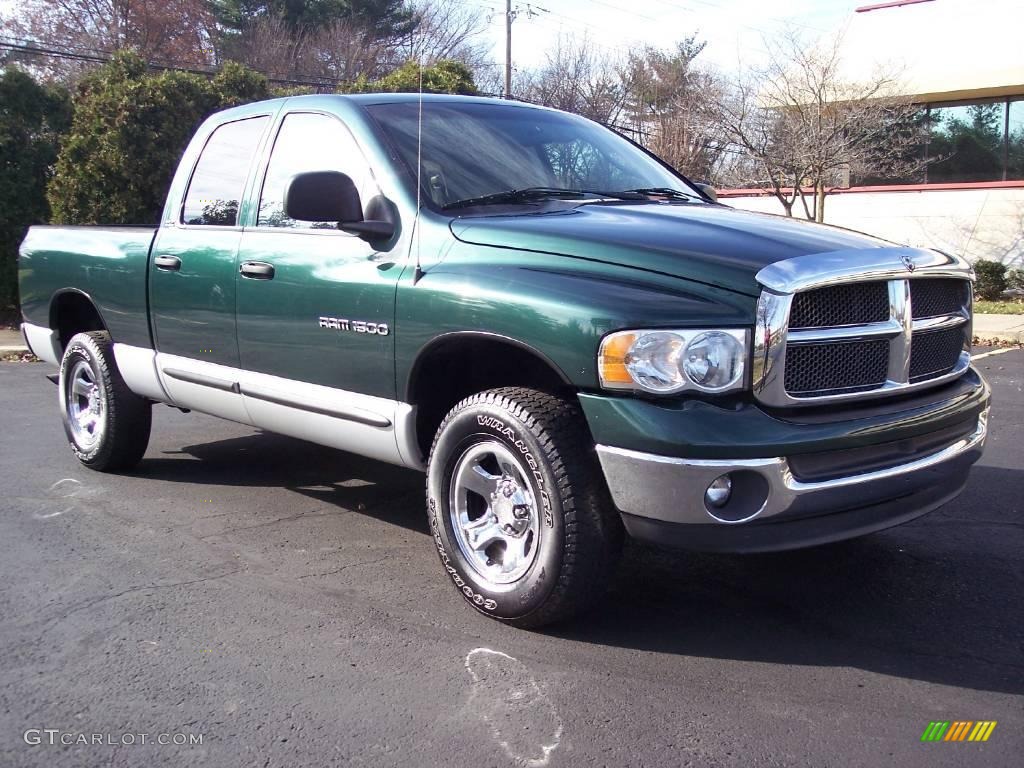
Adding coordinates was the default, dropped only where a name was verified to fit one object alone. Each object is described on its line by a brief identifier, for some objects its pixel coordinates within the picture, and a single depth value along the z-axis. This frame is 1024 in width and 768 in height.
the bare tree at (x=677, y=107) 21.70
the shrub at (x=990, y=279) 17.73
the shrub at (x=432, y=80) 15.59
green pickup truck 3.17
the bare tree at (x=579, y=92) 34.19
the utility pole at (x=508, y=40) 27.12
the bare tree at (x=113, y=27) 33.69
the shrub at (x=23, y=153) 14.02
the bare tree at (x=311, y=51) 33.06
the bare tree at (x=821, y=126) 18.91
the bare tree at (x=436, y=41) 34.78
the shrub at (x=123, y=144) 13.50
